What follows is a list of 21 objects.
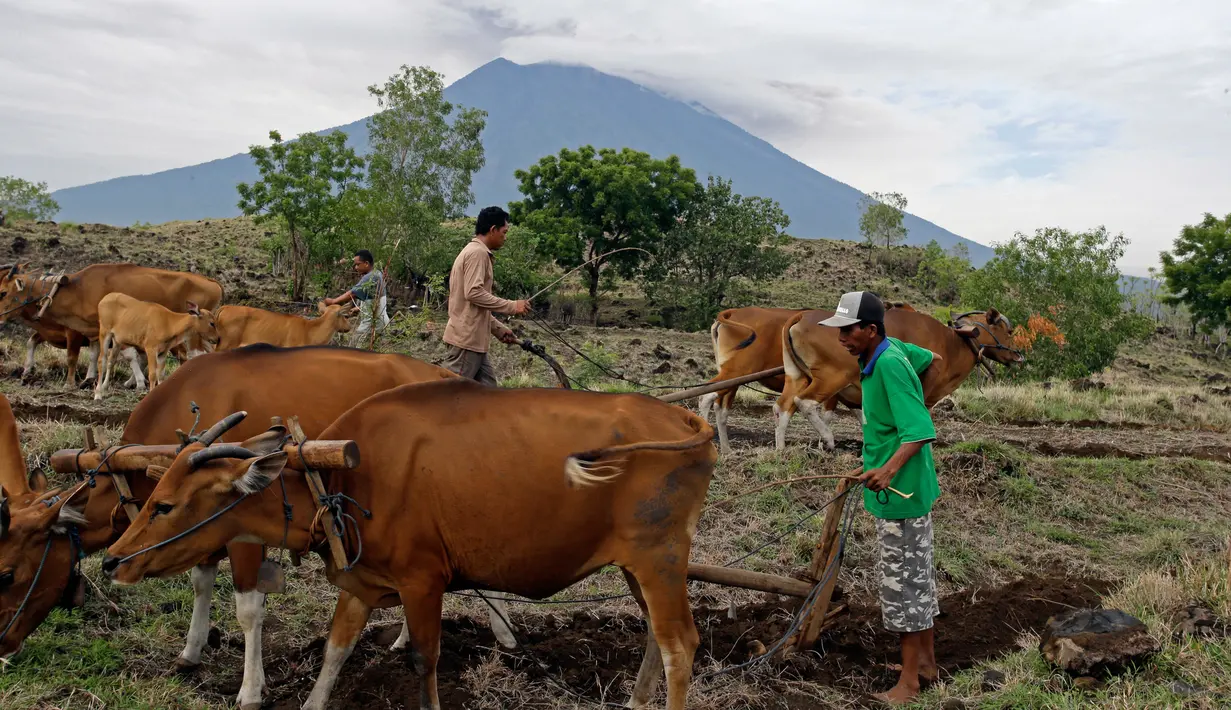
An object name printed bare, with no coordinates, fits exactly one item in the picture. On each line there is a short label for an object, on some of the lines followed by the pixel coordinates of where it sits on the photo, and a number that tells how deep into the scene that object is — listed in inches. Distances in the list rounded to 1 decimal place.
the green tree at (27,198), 2207.2
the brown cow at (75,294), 569.9
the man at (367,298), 488.7
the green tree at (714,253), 1416.1
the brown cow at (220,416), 208.8
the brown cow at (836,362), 448.1
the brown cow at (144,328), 529.7
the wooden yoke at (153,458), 173.0
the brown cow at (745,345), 482.0
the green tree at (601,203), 1390.3
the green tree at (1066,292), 1016.9
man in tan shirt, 293.4
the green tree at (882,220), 2447.1
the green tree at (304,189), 1046.4
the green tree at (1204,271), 1622.8
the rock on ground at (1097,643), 205.5
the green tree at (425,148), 1350.9
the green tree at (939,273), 1940.3
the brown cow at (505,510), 185.9
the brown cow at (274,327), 549.6
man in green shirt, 208.5
